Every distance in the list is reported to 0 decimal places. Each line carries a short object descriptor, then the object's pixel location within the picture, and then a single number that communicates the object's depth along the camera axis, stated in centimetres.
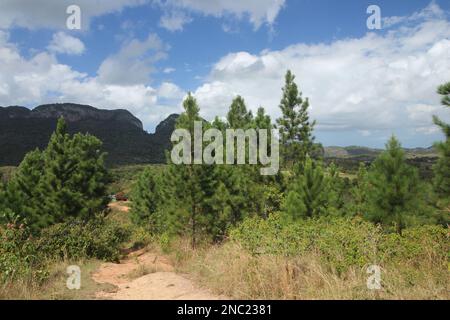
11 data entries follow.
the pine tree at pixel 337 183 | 2220
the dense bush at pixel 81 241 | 1034
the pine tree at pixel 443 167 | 905
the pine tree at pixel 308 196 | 1402
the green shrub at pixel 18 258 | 620
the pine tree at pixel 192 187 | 1449
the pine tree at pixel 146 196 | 3052
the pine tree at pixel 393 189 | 1359
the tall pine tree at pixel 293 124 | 2141
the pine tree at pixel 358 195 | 2142
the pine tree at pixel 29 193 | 1905
